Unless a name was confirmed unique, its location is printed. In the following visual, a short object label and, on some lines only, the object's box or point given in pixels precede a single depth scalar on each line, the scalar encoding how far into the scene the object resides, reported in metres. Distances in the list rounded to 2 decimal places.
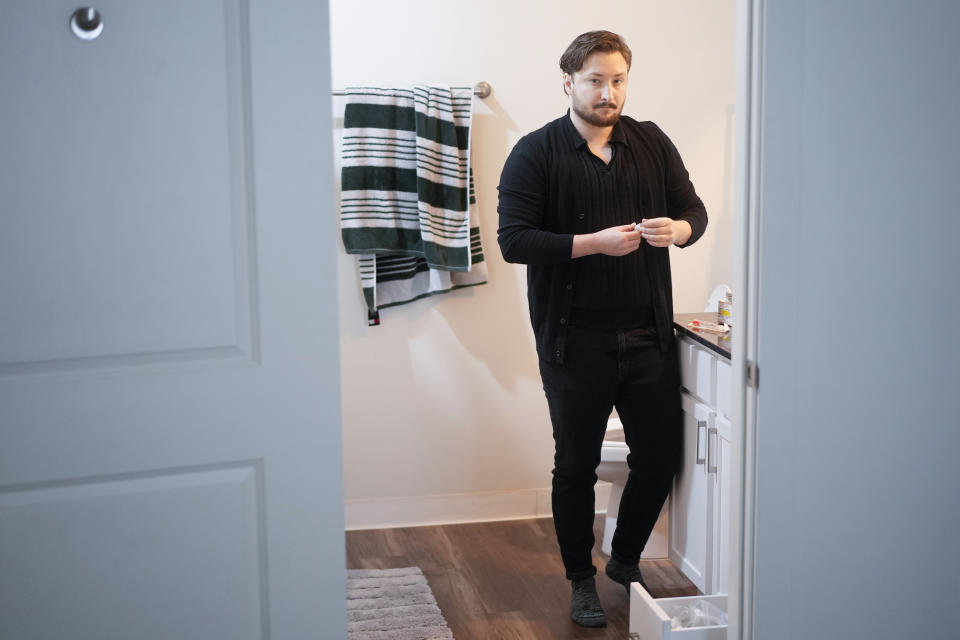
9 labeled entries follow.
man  2.64
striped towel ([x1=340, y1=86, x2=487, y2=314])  3.30
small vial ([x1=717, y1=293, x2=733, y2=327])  2.88
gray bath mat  2.69
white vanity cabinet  2.60
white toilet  3.09
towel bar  3.41
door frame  1.80
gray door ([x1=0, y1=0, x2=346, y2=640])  1.50
